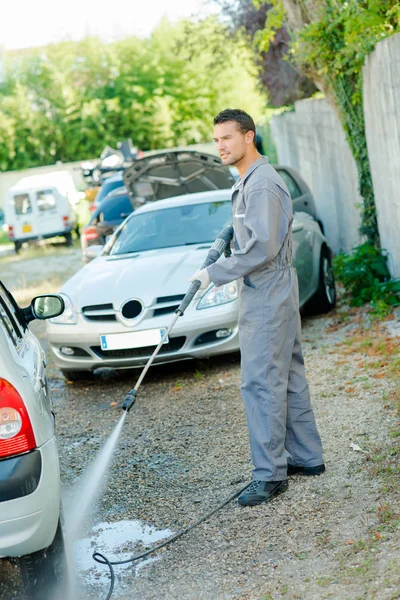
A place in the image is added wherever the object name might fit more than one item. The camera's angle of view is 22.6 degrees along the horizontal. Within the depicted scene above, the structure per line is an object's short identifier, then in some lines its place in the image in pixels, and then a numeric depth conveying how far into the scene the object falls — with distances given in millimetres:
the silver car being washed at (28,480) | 3586
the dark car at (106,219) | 14916
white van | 26703
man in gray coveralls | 4930
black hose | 4375
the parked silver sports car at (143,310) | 8055
